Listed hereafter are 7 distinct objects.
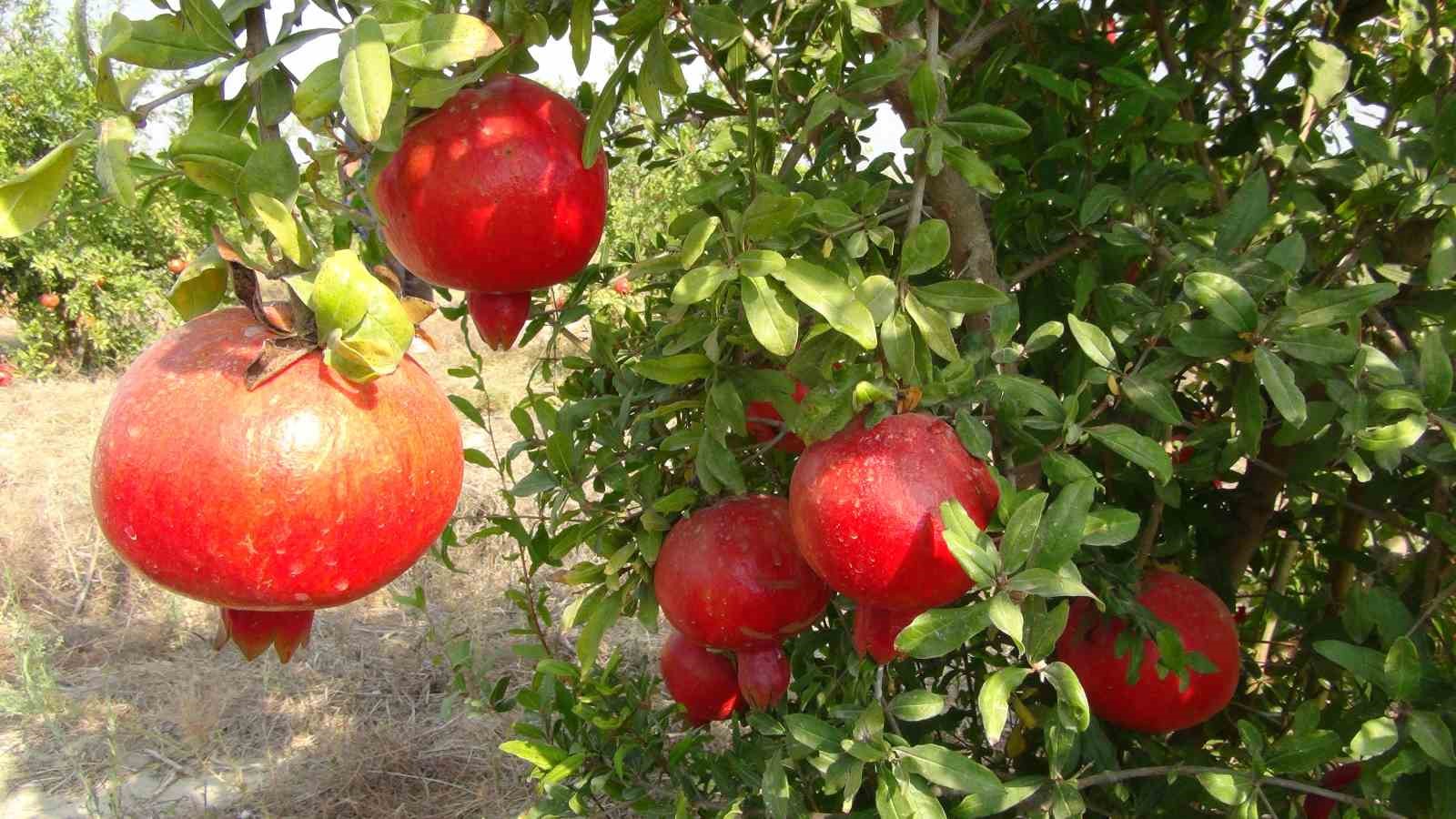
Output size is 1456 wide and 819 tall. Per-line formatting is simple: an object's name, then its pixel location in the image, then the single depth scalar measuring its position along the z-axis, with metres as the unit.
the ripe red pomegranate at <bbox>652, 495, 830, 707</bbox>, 1.02
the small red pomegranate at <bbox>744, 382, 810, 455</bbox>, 1.18
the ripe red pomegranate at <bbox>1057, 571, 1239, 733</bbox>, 1.16
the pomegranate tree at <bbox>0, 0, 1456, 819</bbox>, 0.77
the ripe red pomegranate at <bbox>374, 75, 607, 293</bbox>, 0.77
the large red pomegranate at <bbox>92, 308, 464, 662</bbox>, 0.59
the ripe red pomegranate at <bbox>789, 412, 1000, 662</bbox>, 0.79
